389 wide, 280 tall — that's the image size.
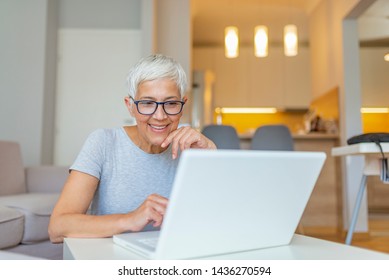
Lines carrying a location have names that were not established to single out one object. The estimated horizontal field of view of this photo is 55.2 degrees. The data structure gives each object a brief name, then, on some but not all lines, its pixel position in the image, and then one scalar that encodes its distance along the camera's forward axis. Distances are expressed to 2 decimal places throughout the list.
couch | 1.92
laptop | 0.49
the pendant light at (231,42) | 4.24
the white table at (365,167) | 2.26
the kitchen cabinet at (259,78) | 6.36
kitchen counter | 4.12
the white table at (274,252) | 0.60
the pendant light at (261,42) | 4.18
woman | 0.93
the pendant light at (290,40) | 4.07
